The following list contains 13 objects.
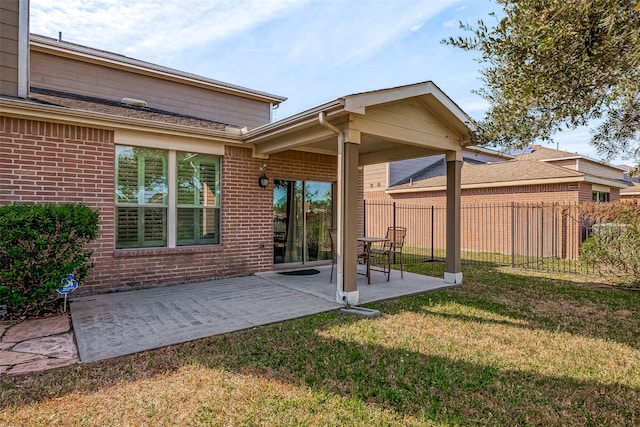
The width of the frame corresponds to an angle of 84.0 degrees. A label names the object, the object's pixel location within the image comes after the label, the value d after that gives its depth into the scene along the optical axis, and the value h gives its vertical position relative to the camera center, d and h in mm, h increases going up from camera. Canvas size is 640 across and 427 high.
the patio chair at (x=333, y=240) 7387 -462
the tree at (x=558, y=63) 3453 +1700
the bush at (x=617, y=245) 7129 -546
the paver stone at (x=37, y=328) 4027 -1358
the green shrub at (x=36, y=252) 4430 -465
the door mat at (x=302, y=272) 8117 -1280
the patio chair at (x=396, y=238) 7518 -490
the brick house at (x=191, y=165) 5547 +982
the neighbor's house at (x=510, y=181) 12305 +1507
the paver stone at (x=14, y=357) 3389 -1386
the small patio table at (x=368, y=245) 7090 -545
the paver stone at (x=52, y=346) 3600 -1383
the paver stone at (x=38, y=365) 3217 -1400
